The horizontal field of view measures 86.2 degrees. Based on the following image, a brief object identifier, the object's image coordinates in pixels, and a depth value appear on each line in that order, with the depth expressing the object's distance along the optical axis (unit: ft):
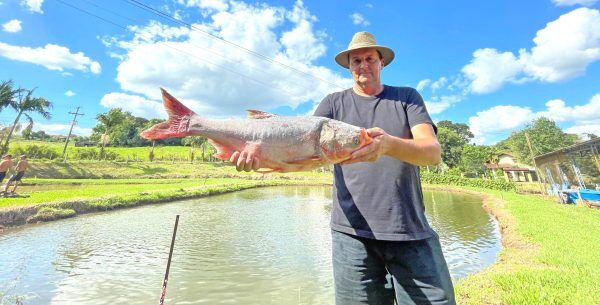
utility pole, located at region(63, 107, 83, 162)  164.29
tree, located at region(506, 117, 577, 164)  193.57
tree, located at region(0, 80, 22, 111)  142.68
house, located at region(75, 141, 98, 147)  296.28
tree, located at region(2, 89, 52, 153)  147.20
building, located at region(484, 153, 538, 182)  218.79
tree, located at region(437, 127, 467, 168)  219.61
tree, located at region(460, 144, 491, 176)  198.90
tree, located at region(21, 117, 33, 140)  150.72
